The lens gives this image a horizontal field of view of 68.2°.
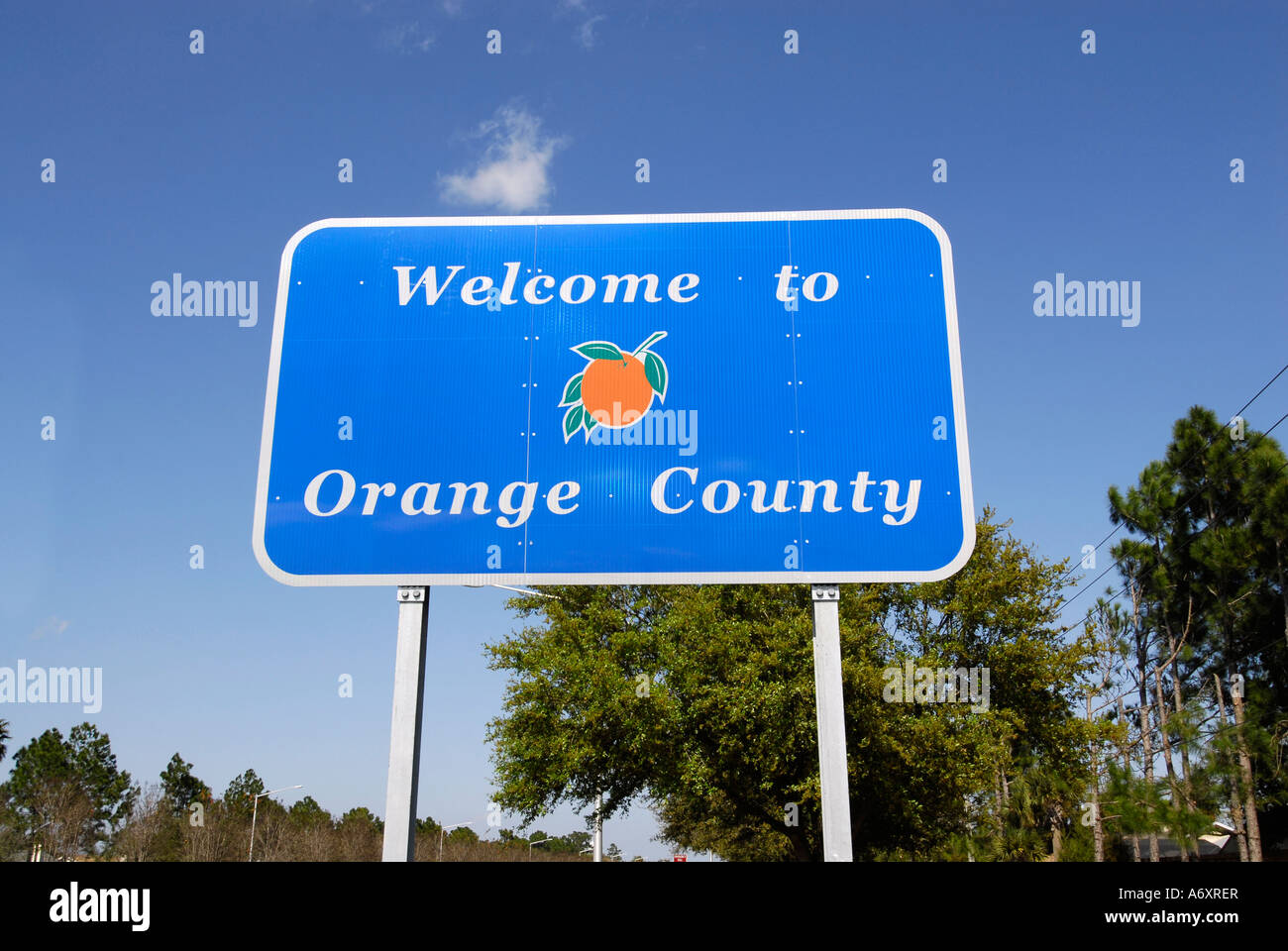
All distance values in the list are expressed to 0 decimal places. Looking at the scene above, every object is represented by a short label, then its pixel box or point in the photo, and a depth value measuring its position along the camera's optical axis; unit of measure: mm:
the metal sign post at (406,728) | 6520
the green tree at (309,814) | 77312
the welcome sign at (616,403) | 7211
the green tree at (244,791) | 90188
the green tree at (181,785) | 100938
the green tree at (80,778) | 80938
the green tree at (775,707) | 23625
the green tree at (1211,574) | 35719
